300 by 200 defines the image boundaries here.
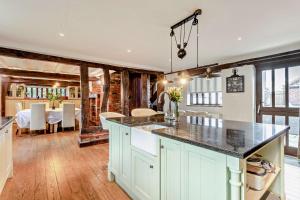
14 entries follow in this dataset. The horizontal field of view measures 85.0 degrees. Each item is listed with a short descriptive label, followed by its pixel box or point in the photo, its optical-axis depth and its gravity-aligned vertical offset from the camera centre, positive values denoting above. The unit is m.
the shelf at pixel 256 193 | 1.29 -0.79
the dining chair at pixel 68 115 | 5.88 -0.63
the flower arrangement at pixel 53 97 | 6.67 +0.04
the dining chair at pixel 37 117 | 5.40 -0.62
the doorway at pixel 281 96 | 3.46 +0.02
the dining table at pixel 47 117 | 5.56 -0.65
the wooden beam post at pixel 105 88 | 4.88 +0.29
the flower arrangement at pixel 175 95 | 2.27 +0.03
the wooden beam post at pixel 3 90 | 7.30 +0.38
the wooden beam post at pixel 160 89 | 6.31 +0.33
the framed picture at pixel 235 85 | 4.09 +0.32
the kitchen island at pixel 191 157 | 1.06 -0.52
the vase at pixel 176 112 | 2.22 -0.21
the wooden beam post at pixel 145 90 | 5.75 +0.27
